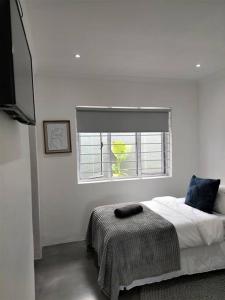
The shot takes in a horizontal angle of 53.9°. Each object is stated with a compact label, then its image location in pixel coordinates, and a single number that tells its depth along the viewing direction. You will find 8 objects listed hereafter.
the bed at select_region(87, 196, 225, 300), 2.32
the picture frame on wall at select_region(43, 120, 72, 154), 3.42
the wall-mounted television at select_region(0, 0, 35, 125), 0.62
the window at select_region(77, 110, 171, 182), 3.79
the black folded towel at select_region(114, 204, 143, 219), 2.71
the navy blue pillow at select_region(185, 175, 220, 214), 2.95
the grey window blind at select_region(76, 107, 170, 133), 3.65
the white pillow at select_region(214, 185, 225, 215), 2.92
